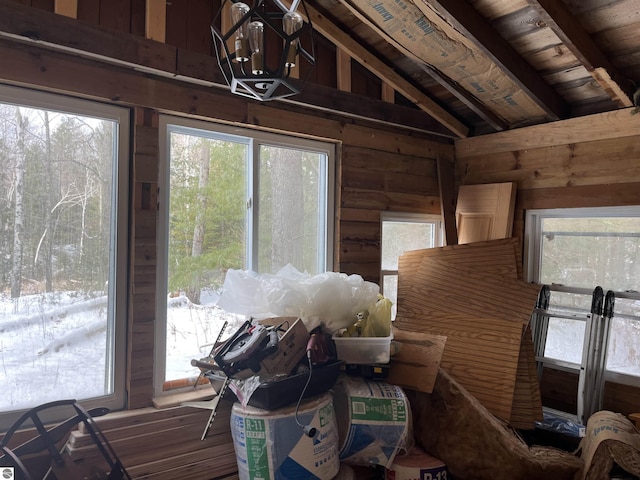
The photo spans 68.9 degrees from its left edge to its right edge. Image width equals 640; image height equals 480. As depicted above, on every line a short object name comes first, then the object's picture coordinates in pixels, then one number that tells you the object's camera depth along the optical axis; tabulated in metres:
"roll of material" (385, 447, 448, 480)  2.15
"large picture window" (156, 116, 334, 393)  2.51
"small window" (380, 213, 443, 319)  3.43
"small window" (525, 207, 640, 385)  2.83
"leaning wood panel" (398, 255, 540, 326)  2.96
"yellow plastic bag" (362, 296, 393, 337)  2.32
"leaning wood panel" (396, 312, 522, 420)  2.79
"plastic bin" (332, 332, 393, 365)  2.25
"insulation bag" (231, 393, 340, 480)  1.87
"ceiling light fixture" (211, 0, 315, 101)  1.37
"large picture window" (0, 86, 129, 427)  2.09
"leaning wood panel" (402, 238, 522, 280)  3.09
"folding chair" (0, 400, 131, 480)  1.68
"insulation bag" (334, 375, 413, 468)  2.08
